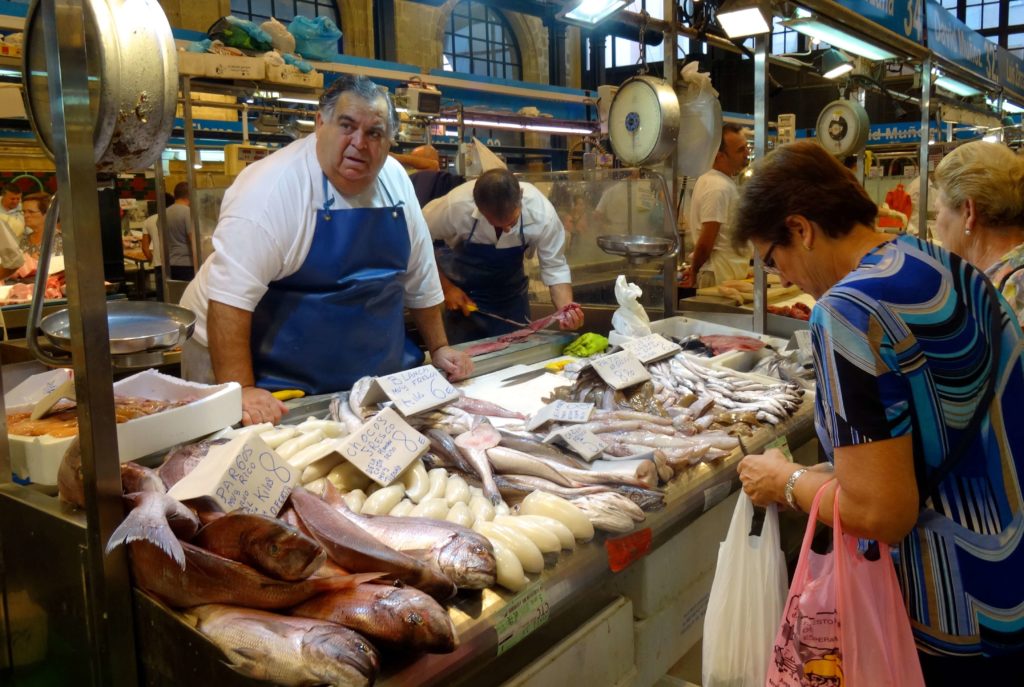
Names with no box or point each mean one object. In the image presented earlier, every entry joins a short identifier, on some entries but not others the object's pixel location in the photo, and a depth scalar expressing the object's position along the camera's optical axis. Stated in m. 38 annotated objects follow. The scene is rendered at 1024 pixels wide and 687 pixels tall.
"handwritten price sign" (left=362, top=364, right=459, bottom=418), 2.62
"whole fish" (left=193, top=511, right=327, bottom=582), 1.44
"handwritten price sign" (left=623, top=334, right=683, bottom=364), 3.62
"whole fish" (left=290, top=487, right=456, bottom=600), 1.54
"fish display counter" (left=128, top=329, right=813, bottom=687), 1.52
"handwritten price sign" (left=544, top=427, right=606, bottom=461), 2.49
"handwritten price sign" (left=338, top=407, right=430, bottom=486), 2.15
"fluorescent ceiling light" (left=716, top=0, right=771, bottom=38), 4.52
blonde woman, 3.50
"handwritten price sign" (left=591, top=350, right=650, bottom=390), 3.20
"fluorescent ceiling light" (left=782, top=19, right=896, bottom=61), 5.06
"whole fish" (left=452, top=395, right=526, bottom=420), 2.91
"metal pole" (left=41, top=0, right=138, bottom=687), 1.41
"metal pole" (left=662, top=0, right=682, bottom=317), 4.77
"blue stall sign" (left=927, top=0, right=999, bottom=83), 7.16
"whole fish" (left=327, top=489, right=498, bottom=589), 1.64
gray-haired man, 3.10
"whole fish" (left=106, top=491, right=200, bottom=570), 1.41
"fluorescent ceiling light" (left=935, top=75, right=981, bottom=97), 8.74
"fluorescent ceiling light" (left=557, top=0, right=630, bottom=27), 4.15
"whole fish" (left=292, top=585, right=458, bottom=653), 1.40
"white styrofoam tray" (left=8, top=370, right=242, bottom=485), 1.89
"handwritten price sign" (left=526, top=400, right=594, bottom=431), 2.76
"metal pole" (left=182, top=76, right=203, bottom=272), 5.30
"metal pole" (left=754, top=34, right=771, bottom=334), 4.79
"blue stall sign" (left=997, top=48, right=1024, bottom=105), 10.74
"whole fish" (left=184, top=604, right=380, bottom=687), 1.30
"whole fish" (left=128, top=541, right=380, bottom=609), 1.45
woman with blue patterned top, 1.65
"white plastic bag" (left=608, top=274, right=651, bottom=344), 4.12
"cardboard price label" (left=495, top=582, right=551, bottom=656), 1.67
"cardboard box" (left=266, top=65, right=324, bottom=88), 5.62
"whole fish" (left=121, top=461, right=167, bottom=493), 1.71
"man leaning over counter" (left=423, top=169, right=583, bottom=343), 5.20
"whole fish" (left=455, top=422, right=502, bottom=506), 2.24
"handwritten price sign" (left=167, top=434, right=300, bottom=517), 1.66
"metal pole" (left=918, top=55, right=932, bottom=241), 7.14
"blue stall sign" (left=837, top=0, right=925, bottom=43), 5.45
